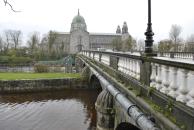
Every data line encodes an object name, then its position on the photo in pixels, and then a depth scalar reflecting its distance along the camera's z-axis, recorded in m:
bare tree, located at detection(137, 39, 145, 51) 46.86
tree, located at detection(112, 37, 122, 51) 50.40
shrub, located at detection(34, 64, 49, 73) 26.11
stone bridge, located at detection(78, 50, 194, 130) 2.24
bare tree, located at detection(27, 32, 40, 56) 51.16
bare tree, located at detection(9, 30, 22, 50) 55.26
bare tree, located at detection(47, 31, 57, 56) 51.34
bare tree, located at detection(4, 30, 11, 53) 54.02
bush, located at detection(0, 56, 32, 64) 38.09
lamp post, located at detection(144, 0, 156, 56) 3.98
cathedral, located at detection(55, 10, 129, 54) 66.94
